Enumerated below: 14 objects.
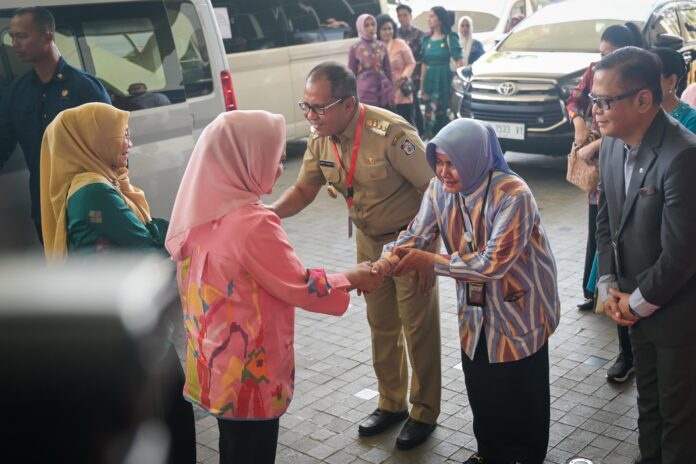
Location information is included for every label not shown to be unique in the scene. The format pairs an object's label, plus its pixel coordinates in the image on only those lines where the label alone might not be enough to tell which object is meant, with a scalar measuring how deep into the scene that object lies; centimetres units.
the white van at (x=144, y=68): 501
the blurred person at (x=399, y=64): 1077
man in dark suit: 304
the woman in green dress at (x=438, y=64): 1093
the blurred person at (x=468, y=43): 1283
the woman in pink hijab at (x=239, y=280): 286
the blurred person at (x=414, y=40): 1202
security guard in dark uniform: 485
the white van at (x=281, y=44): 1032
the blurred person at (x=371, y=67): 1008
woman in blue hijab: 325
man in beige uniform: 385
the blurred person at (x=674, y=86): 404
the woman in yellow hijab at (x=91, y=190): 352
